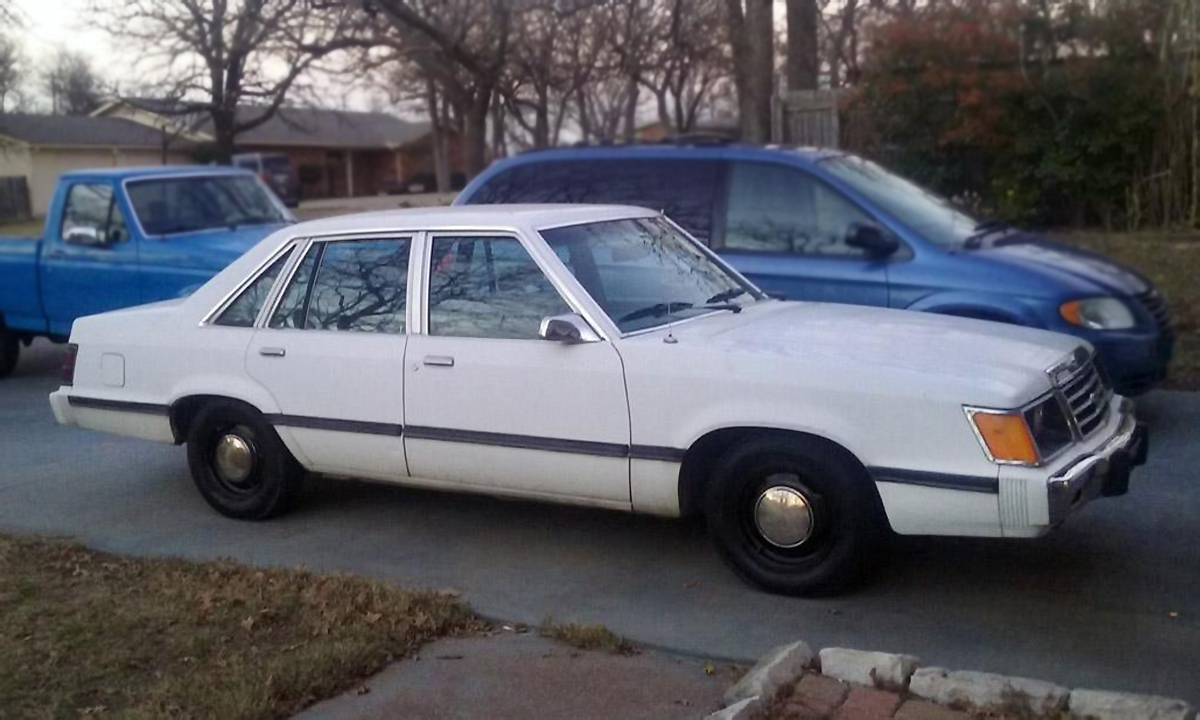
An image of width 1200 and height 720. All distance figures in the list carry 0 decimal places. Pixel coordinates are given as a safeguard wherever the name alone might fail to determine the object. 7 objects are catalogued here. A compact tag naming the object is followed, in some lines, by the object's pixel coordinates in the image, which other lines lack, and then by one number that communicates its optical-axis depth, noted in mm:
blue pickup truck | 10602
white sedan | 5113
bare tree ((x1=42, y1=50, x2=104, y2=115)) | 58188
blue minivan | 7789
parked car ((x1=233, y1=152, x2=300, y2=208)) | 43156
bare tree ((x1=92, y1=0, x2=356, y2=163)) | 20875
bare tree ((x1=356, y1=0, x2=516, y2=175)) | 18391
